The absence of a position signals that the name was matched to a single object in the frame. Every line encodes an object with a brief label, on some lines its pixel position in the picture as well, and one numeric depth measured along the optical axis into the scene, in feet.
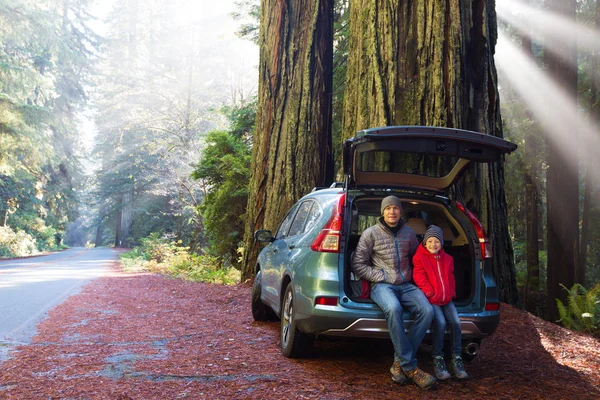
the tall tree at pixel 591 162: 59.82
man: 15.75
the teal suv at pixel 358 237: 16.49
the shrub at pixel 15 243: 94.48
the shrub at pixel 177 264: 51.52
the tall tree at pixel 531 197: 62.23
